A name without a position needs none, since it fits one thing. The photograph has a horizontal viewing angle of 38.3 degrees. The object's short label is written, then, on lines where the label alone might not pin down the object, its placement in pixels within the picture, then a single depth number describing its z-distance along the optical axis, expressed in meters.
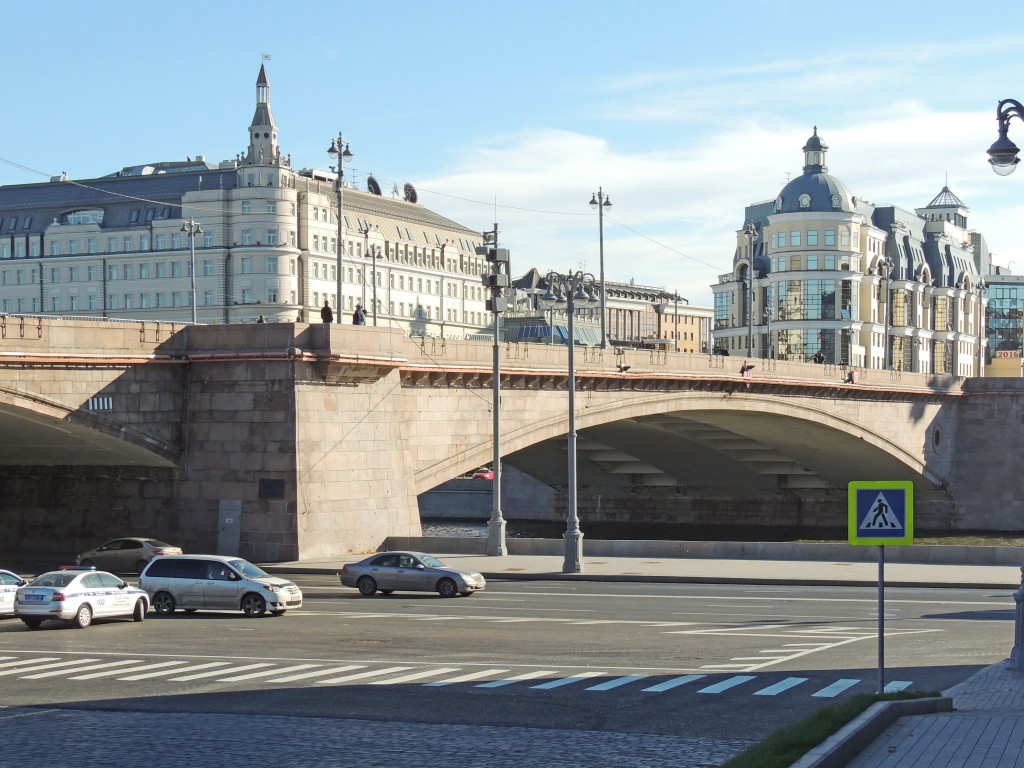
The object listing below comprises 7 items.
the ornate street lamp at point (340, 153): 53.56
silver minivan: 32.50
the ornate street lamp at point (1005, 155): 22.19
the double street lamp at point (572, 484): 42.91
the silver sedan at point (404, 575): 36.91
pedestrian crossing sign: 17.38
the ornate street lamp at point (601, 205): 74.38
